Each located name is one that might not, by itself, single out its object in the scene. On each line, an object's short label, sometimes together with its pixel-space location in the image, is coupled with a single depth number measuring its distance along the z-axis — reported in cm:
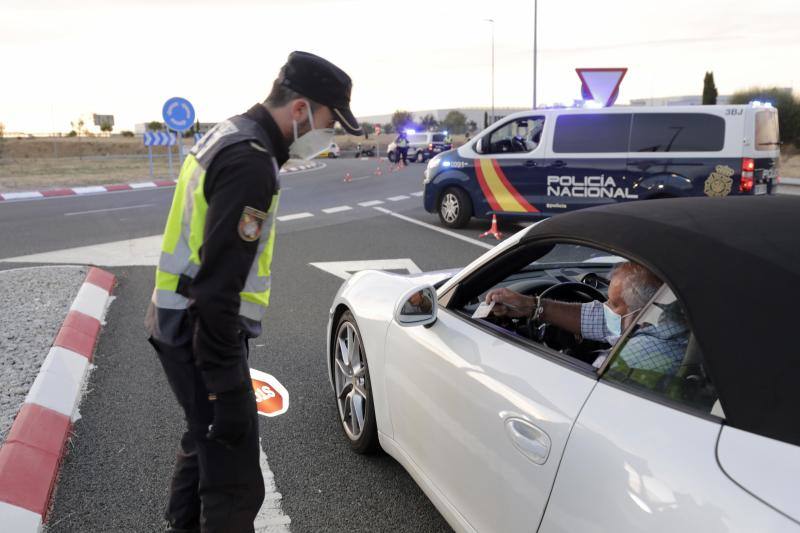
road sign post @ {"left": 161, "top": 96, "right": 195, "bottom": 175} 2153
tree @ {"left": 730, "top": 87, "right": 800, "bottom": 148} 3350
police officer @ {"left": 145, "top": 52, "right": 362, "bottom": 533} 198
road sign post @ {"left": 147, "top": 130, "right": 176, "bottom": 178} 2839
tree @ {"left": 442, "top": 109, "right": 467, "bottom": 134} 12436
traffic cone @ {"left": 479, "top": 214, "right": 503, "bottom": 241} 1072
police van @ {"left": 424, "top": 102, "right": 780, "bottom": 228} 951
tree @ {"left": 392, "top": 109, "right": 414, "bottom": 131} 12375
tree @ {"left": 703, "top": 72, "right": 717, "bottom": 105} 4532
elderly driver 198
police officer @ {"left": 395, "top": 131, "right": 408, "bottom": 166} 3831
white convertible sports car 158
